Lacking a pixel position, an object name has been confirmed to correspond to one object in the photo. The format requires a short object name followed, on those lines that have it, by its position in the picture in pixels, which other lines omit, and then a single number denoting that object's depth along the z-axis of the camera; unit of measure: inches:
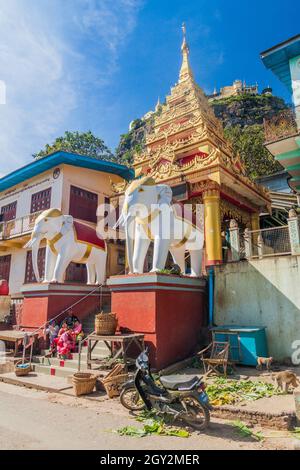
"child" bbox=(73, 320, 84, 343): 381.7
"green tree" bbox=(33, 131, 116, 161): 1272.1
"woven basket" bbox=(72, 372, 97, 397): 267.3
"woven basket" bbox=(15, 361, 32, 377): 342.2
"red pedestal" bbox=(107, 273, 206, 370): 307.3
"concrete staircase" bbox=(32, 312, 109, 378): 334.0
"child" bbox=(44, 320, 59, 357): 379.6
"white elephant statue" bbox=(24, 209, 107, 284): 447.8
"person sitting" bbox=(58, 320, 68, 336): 384.5
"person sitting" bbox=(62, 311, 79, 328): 409.4
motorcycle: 194.1
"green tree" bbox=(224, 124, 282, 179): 973.8
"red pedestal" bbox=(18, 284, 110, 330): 416.5
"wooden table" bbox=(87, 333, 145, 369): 293.1
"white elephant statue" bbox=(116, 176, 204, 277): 348.8
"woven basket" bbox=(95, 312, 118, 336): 312.3
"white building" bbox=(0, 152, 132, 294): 625.9
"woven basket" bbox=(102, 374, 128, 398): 259.0
